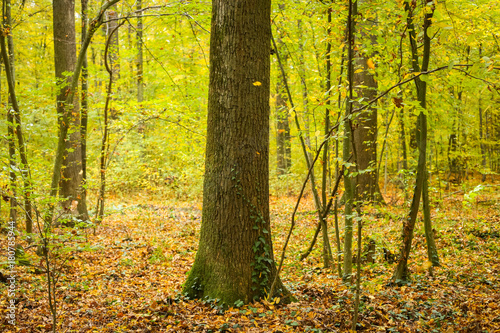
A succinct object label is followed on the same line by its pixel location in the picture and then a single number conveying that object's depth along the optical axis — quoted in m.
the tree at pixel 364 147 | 8.67
